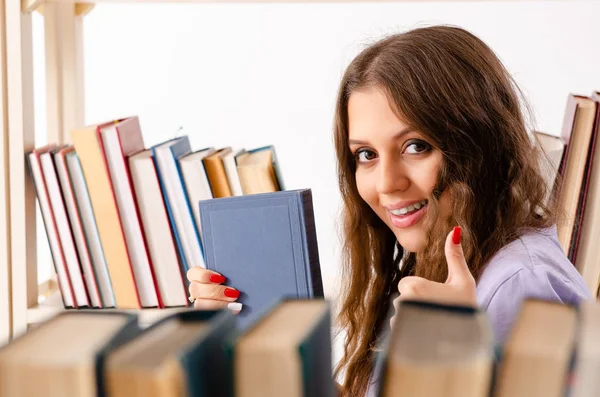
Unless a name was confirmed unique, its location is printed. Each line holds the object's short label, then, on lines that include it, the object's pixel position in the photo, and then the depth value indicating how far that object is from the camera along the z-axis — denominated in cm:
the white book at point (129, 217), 164
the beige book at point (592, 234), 167
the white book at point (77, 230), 164
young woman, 145
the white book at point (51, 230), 162
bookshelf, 159
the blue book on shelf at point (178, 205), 165
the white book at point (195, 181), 165
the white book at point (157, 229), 165
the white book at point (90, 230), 165
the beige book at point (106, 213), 164
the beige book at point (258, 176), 168
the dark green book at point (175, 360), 48
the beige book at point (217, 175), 167
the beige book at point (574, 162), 166
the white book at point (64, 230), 163
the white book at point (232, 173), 167
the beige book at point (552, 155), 163
